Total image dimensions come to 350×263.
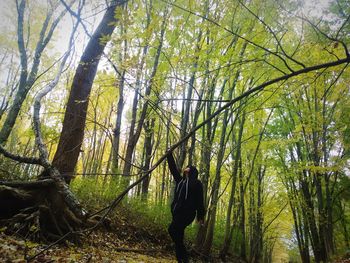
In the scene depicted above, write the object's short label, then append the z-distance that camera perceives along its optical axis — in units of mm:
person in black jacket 3832
